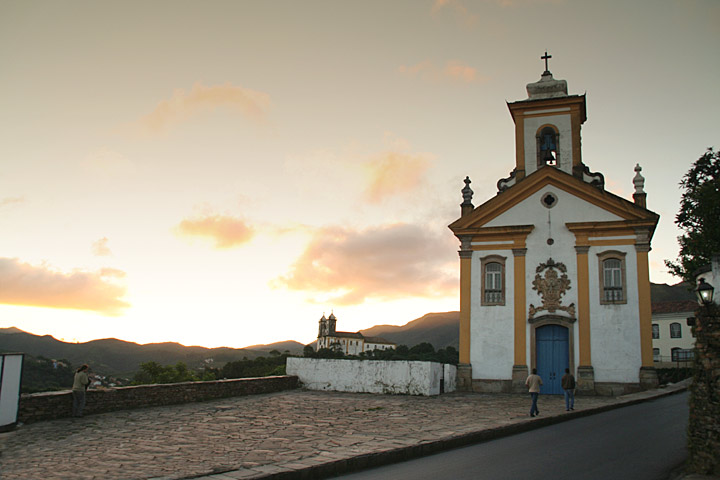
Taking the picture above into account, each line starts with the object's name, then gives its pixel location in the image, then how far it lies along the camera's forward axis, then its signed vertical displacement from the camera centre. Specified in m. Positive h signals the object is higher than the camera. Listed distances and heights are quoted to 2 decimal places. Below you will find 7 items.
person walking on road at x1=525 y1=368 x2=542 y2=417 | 13.80 -1.22
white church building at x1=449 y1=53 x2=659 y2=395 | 21.00 +2.42
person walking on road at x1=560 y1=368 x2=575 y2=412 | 15.30 -1.33
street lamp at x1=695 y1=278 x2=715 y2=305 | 7.37 +0.66
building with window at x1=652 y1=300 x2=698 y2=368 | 62.00 +1.24
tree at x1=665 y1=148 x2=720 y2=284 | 26.11 +6.18
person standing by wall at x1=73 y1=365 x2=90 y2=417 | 12.60 -1.42
